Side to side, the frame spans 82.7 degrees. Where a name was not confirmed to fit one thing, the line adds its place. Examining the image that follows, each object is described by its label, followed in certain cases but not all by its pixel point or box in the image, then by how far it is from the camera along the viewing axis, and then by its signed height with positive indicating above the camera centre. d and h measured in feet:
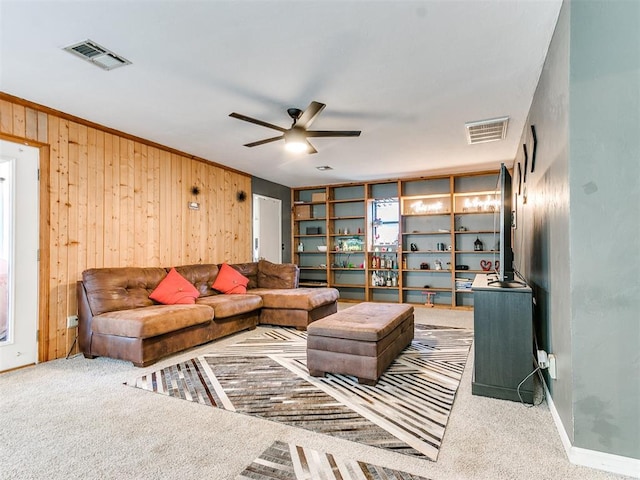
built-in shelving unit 21.16 +0.51
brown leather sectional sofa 10.84 -2.36
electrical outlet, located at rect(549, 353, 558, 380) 7.19 -2.48
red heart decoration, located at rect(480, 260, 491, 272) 20.68 -1.20
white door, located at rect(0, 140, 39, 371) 10.69 -0.25
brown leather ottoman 9.21 -2.67
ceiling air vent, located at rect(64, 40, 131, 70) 8.05 +4.43
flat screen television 8.93 +0.30
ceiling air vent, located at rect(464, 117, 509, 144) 12.85 +4.28
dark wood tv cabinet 8.08 -2.22
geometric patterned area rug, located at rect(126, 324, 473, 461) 6.96 -3.55
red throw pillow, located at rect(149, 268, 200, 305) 13.42 -1.71
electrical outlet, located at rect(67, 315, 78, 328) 11.93 -2.45
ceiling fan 10.31 +3.54
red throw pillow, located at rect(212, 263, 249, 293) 16.60 -1.66
